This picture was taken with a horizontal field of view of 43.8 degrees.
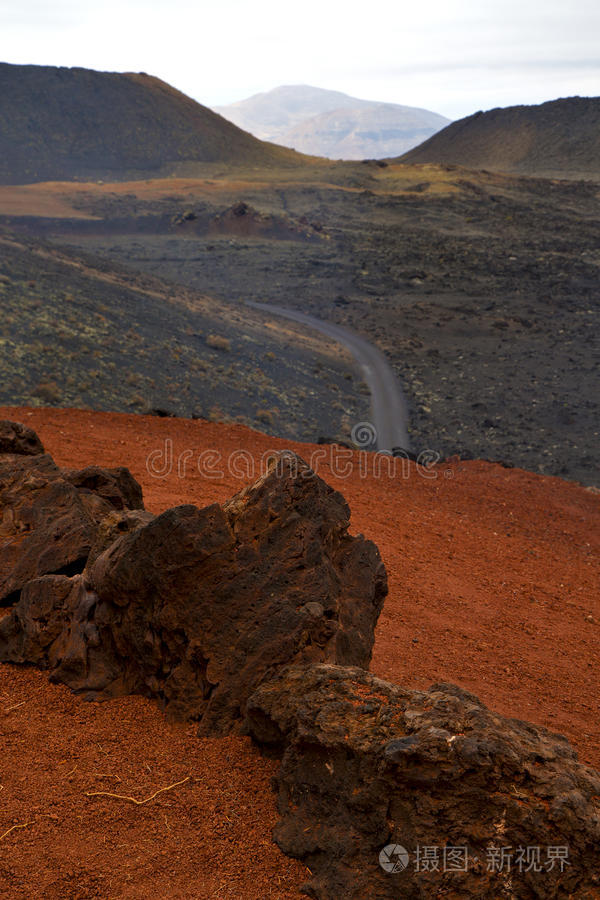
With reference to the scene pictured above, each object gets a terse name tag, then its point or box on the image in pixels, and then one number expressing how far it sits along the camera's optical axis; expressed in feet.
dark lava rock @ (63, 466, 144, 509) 23.59
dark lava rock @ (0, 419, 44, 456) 25.40
